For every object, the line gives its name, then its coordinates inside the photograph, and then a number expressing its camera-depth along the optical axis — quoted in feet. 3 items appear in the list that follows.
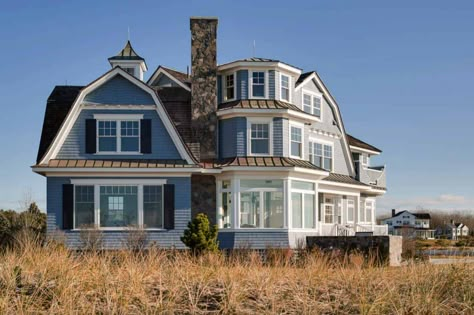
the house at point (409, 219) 428.56
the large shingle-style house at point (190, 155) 87.76
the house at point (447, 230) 381.07
